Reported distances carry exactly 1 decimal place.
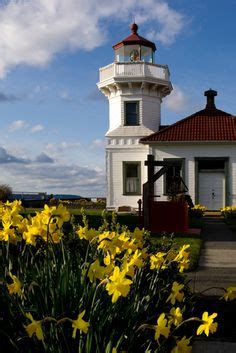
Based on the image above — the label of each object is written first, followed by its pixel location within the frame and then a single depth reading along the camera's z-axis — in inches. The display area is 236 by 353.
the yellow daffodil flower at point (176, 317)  126.5
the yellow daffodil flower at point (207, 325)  113.5
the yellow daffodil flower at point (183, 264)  171.8
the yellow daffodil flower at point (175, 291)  135.3
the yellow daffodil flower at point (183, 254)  168.9
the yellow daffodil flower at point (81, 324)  99.7
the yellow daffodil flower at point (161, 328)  107.7
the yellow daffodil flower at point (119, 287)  103.9
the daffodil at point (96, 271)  123.6
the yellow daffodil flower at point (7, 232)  166.4
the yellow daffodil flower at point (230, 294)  152.7
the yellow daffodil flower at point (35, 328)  103.3
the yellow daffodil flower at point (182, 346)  126.8
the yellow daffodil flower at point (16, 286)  125.3
